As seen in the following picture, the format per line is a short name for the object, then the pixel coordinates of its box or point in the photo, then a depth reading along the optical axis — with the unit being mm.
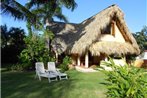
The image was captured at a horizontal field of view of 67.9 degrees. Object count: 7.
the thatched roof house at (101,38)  8733
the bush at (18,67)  8325
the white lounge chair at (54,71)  5931
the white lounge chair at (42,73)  5751
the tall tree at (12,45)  12125
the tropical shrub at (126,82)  3071
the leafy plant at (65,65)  8380
